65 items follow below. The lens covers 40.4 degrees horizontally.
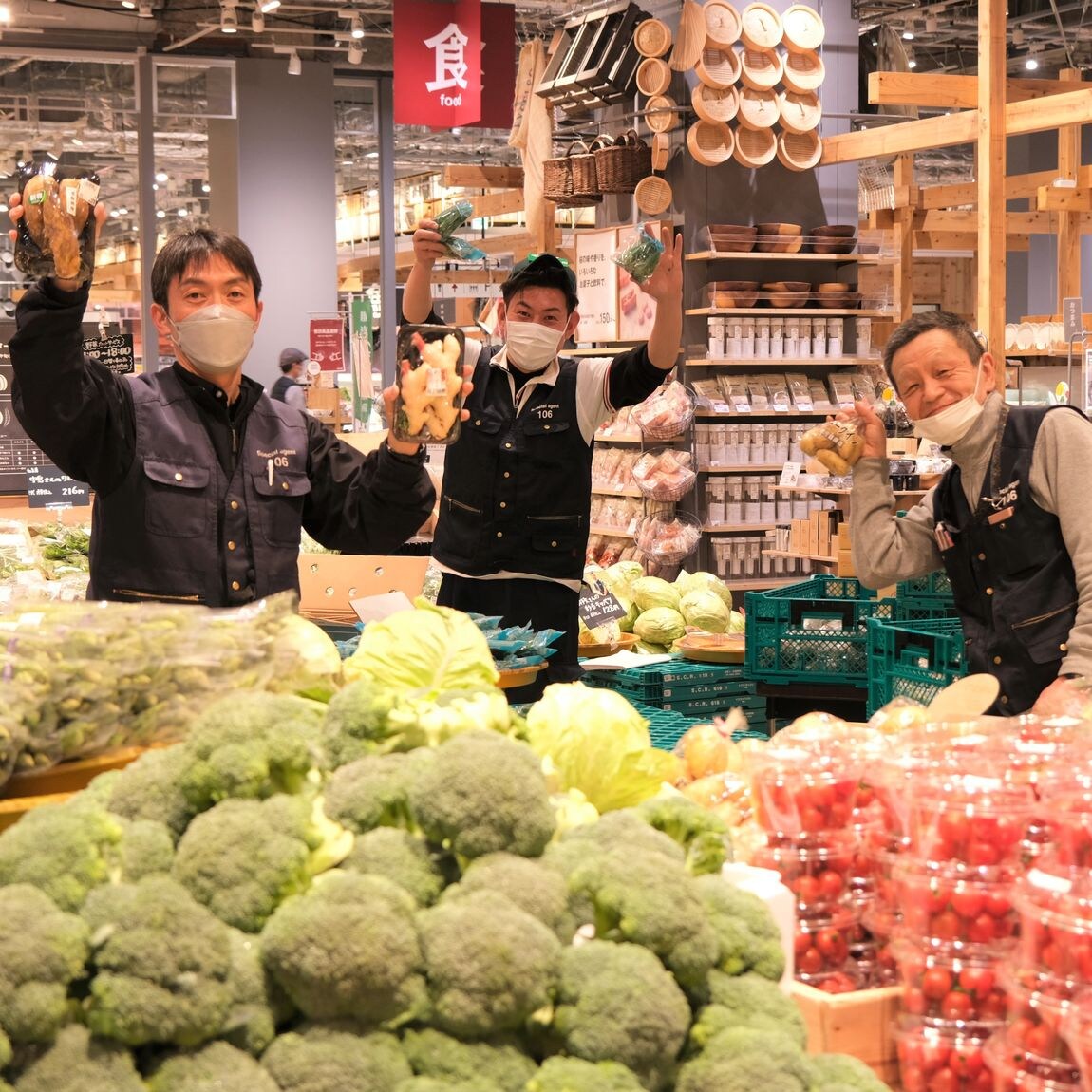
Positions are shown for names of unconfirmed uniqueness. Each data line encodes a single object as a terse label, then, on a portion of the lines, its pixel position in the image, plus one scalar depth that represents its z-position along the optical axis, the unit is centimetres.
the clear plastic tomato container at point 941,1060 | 168
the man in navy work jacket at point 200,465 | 294
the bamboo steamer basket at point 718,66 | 882
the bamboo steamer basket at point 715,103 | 895
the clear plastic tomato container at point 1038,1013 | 155
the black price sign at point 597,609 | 505
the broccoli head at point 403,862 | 134
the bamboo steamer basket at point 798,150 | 938
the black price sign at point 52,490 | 644
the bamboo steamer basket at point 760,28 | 884
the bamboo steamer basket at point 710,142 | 908
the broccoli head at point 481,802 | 137
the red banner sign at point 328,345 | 1235
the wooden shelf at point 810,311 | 920
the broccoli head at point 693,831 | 155
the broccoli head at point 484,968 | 124
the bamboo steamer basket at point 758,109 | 912
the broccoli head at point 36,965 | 116
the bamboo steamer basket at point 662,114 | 908
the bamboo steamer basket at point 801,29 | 894
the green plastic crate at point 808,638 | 504
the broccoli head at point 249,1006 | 123
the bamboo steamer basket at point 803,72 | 904
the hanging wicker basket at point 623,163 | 907
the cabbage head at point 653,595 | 634
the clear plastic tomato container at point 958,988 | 170
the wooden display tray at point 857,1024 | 170
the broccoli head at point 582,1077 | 123
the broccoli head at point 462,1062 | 124
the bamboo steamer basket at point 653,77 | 894
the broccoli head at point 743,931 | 141
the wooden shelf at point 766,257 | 921
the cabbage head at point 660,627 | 604
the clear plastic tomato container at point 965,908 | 170
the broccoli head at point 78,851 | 126
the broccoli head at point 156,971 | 118
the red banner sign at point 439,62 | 1077
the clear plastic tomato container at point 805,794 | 183
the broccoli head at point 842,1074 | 134
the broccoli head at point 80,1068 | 116
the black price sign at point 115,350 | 661
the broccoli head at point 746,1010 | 133
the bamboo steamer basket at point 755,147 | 923
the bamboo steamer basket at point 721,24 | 876
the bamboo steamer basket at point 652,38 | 889
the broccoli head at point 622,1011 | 126
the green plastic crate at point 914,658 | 413
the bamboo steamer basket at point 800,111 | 918
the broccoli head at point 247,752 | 141
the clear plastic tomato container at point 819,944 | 181
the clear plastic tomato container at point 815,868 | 181
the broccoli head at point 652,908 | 133
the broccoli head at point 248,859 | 129
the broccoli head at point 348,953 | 122
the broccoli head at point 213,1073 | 118
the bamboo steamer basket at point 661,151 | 916
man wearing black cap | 420
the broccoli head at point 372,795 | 143
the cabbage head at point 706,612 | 618
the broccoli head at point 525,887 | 132
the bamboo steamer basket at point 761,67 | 895
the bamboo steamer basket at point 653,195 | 925
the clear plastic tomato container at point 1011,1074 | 155
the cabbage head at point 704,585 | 658
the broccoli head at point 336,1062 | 121
